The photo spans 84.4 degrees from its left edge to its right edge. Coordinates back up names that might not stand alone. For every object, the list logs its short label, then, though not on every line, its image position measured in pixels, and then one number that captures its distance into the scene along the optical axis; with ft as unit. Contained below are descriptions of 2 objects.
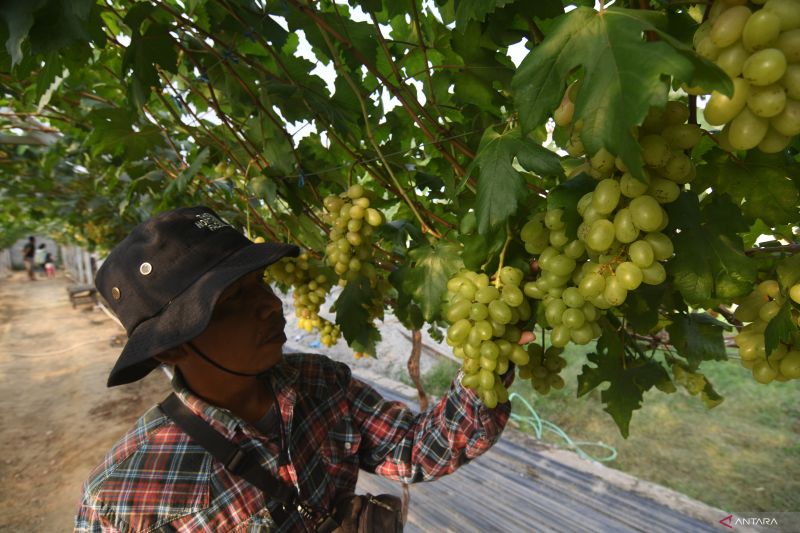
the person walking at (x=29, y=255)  74.90
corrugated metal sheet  10.77
